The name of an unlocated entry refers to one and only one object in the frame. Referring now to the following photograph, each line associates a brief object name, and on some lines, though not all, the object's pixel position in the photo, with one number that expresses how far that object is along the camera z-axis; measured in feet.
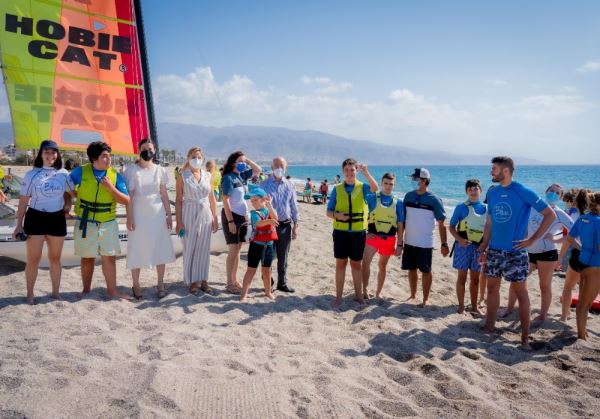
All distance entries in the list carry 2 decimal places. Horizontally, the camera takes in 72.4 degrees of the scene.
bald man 18.41
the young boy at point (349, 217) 16.99
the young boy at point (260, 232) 16.86
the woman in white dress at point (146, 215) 16.42
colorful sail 19.85
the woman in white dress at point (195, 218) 17.12
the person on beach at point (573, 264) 14.58
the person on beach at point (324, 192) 69.00
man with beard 13.74
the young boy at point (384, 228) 18.04
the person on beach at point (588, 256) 13.96
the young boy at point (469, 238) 16.92
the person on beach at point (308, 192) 70.90
